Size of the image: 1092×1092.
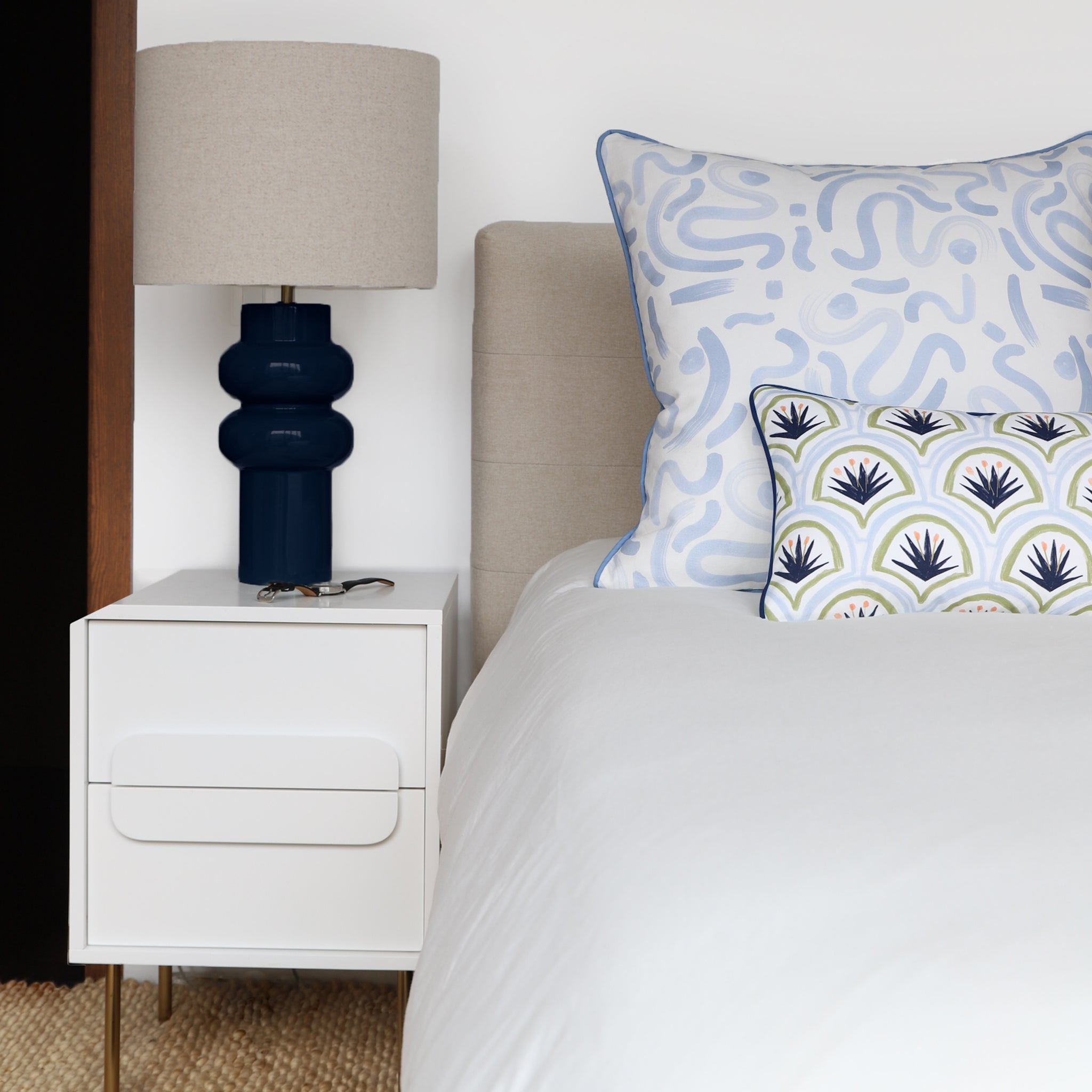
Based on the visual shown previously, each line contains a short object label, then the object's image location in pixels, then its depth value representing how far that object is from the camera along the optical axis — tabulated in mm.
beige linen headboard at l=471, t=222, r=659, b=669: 1642
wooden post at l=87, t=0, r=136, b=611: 1722
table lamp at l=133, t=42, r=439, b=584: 1368
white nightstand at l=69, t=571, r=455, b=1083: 1395
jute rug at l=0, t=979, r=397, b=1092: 1494
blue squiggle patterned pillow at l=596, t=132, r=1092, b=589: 1177
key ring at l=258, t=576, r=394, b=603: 1470
